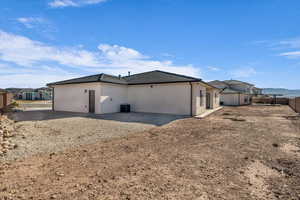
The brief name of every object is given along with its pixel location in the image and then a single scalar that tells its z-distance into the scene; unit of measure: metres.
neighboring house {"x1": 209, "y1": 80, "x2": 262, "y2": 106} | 29.20
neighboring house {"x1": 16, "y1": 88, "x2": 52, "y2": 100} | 39.84
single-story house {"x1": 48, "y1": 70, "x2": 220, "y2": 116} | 12.51
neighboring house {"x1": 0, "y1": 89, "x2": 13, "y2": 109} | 12.62
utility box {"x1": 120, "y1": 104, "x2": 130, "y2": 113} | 14.23
